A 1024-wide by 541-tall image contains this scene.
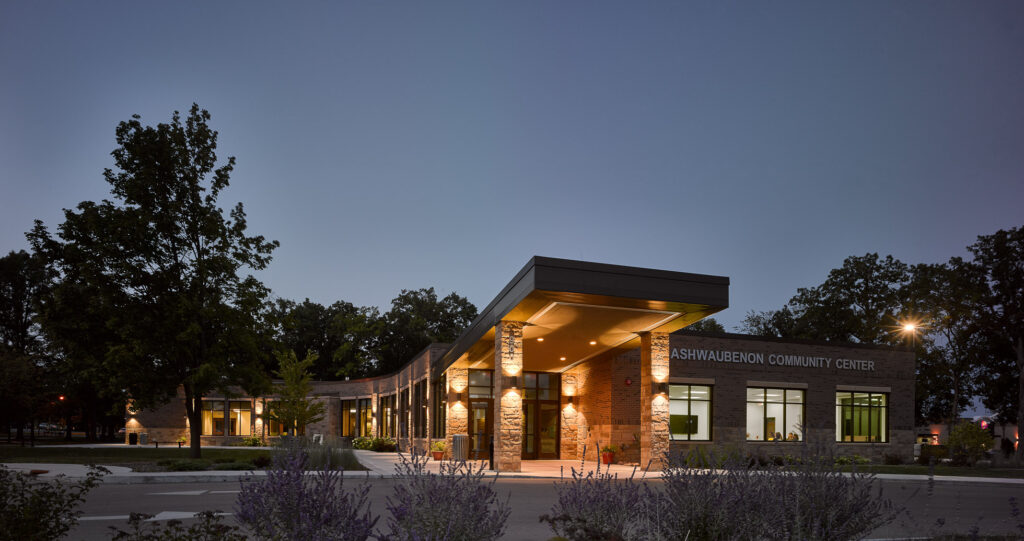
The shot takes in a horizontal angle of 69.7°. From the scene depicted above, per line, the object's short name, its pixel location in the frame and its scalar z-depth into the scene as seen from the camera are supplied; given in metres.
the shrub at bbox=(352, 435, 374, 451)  40.97
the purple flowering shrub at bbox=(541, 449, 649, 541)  6.52
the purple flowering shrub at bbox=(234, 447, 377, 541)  4.68
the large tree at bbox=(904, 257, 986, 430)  47.12
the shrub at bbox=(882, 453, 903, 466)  29.83
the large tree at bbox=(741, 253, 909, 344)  54.84
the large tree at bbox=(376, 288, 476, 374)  69.25
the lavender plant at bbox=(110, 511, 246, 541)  5.69
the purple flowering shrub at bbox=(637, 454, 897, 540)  6.25
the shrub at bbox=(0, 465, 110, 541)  6.27
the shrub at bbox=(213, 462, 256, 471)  20.50
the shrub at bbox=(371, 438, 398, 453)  36.66
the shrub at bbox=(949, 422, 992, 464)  30.41
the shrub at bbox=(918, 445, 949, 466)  30.59
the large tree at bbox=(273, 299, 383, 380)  67.50
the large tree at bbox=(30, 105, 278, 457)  25.47
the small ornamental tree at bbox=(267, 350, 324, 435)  37.00
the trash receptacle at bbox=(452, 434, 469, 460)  22.71
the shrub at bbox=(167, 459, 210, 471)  20.26
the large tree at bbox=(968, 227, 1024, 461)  44.97
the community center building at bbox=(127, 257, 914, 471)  19.14
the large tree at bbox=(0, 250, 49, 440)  57.13
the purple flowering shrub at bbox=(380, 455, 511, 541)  5.23
